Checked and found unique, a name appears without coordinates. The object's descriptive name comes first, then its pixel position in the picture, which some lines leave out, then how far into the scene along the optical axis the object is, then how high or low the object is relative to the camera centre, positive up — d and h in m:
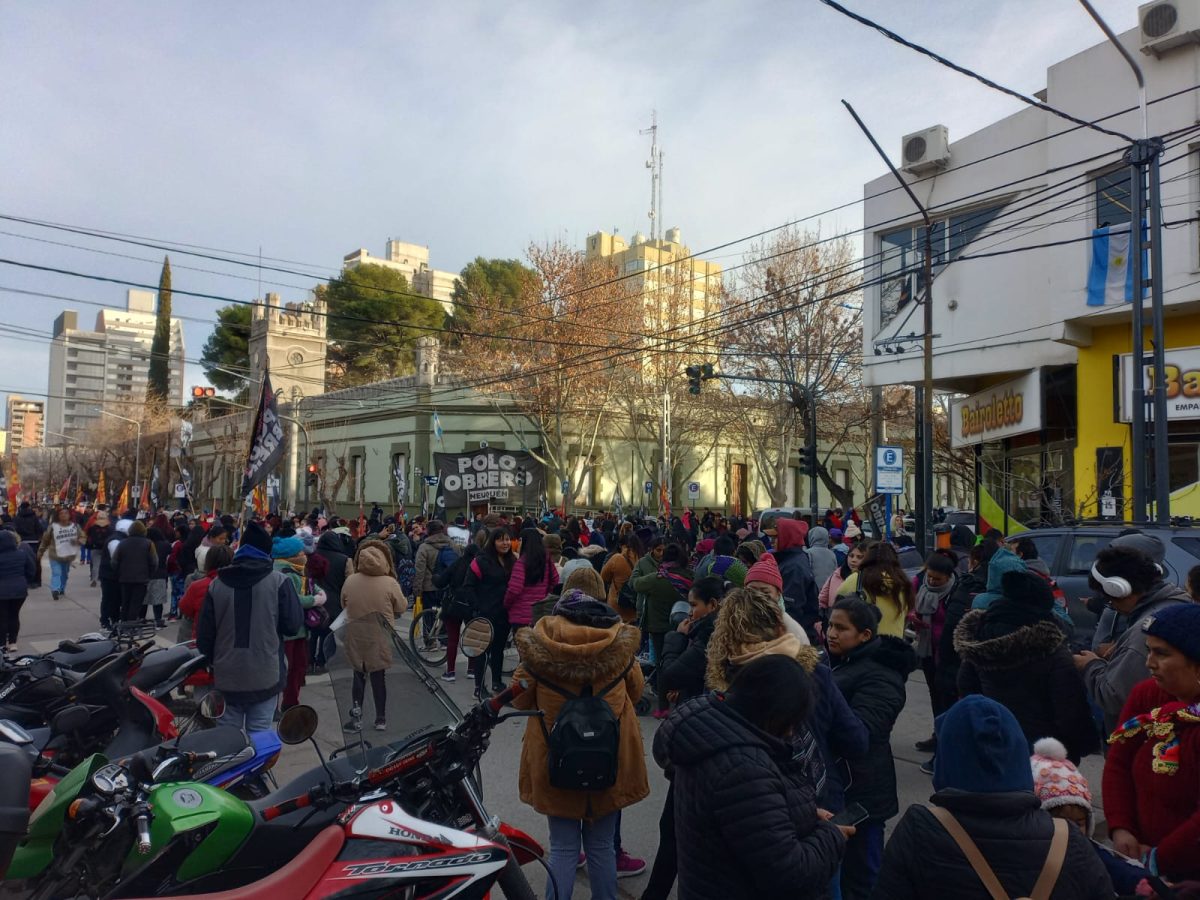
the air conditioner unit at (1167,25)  16.45 +9.08
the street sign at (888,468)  16.31 +0.73
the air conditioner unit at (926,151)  21.48 +8.67
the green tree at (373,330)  52.03 +10.67
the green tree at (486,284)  45.47 +13.53
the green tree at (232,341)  59.59 +10.49
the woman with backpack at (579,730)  3.81 -1.01
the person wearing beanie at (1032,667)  4.34 -0.77
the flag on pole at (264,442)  13.95 +0.88
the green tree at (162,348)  69.94 +11.69
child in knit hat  2.96 -0.93
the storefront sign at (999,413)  19.84 +2.38
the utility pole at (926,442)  17.14 +1.41
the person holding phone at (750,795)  2.52 -0.84
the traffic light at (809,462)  23.41 +1.17
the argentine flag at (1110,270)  17.41 +4.74
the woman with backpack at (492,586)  9.17 -0.87
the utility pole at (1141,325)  12.63 +2.75
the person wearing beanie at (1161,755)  2.97 -0.83
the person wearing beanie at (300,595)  8.21 -0.94
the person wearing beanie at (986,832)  2.22 -0.82
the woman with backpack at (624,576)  10.01 -0.84
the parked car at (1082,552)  7.96 -0.39
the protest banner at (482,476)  20.41 +0.58
